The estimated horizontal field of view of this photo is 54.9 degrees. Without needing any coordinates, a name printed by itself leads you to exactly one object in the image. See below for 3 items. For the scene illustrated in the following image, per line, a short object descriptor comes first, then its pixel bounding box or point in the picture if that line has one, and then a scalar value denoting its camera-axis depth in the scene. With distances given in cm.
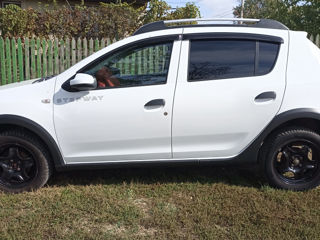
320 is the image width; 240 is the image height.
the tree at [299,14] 861
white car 319
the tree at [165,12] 1039
